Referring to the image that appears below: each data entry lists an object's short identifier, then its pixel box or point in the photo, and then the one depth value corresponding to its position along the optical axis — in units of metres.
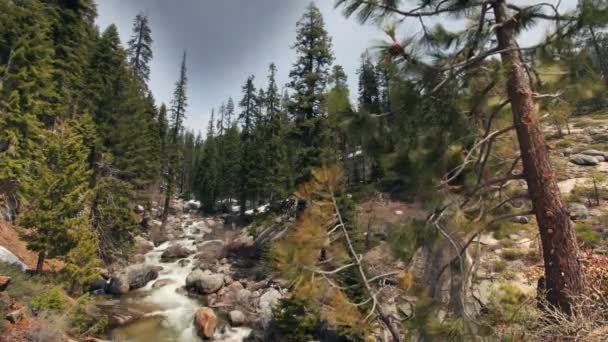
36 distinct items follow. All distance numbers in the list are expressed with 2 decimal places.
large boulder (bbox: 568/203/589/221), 14.98
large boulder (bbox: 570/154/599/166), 22.27
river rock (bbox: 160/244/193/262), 24.27
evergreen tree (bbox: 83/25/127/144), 19.56
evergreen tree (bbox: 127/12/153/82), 35.75
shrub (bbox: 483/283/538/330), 3.52
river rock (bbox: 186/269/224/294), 18.41
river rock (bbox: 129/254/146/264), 22.16
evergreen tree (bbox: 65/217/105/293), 10.29
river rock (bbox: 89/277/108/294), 16.78
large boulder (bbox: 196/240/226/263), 24.07
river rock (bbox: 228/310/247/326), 14.23
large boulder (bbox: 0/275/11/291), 7.05
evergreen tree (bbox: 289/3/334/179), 18.52
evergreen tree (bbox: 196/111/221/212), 42.94
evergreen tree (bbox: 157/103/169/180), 34.66
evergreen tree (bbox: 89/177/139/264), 17.26
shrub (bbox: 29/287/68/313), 7.79
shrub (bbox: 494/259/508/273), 12.53
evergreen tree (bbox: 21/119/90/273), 10.62
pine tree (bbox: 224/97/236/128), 72.49
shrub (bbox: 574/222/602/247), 9.72
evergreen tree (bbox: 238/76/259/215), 37.03
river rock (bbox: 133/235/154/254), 24.75
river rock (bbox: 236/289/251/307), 16.57
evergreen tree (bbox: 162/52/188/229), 33.16
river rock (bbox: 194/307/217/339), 13.05
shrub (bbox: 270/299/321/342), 10.82
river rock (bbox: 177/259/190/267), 23.02
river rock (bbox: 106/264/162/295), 17.23
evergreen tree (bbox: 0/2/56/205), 12.73
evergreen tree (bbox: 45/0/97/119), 18.42
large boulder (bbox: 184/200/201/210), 46.17
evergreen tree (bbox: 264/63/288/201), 32.58
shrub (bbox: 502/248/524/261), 13.61
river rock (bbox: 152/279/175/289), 18.90
